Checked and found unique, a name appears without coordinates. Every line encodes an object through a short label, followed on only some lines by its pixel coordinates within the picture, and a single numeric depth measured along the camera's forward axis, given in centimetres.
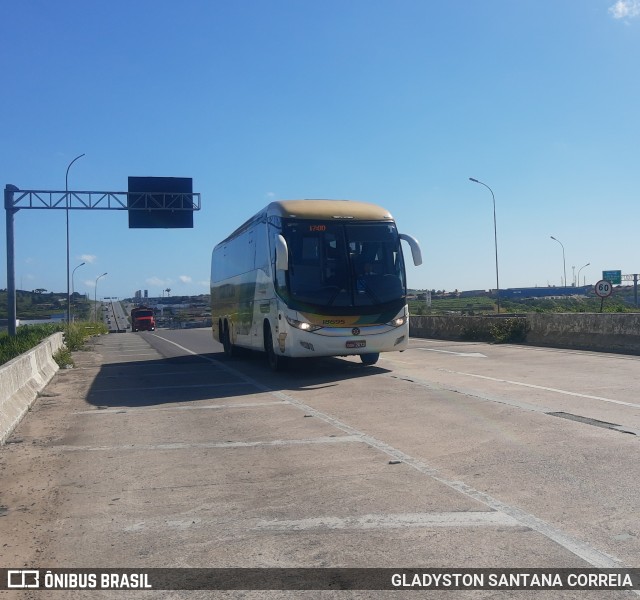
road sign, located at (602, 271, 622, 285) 4522
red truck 7356
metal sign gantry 3064
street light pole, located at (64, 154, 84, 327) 3406
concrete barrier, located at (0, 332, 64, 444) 1056
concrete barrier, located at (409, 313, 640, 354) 1973
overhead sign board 3591
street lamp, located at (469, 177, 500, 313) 3929
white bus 1497
